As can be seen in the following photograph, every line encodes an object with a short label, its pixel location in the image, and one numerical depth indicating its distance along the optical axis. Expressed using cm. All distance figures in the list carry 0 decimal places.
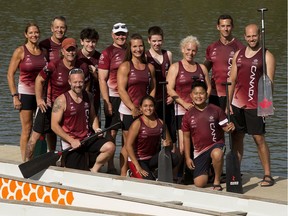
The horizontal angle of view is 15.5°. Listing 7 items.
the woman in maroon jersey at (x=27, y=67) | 1217
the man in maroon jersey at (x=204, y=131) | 1127
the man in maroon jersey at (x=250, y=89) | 1156
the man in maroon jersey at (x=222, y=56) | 1199
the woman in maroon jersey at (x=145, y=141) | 1141
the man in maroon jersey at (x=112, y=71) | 1202
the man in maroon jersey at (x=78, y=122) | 1156
